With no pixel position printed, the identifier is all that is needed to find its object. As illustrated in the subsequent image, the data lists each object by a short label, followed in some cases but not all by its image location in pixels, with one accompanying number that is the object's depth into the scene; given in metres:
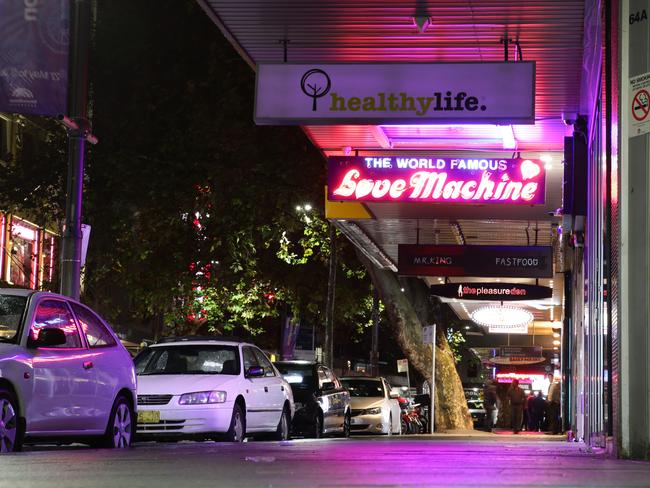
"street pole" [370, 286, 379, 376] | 46.62
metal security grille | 12.32
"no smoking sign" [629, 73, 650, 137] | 8.91
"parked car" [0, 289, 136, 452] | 11.05
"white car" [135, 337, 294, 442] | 16.39
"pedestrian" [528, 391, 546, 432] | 40.44
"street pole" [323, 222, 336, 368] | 34.75
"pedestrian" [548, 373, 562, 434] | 35.79
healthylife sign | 12.97
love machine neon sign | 17.30
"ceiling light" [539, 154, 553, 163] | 18.80
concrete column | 8.85
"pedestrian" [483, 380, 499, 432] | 39.94
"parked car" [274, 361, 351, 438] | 22.56
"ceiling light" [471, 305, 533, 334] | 31.31
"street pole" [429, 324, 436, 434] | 31.09
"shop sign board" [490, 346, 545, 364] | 50.94
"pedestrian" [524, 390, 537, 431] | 40.66
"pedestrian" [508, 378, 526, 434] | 38.16
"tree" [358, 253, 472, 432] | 32.88
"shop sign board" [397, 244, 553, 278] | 22.59
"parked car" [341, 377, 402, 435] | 28.05
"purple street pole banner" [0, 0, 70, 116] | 15.85
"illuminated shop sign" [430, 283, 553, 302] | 24.88
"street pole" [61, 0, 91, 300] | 16.88
